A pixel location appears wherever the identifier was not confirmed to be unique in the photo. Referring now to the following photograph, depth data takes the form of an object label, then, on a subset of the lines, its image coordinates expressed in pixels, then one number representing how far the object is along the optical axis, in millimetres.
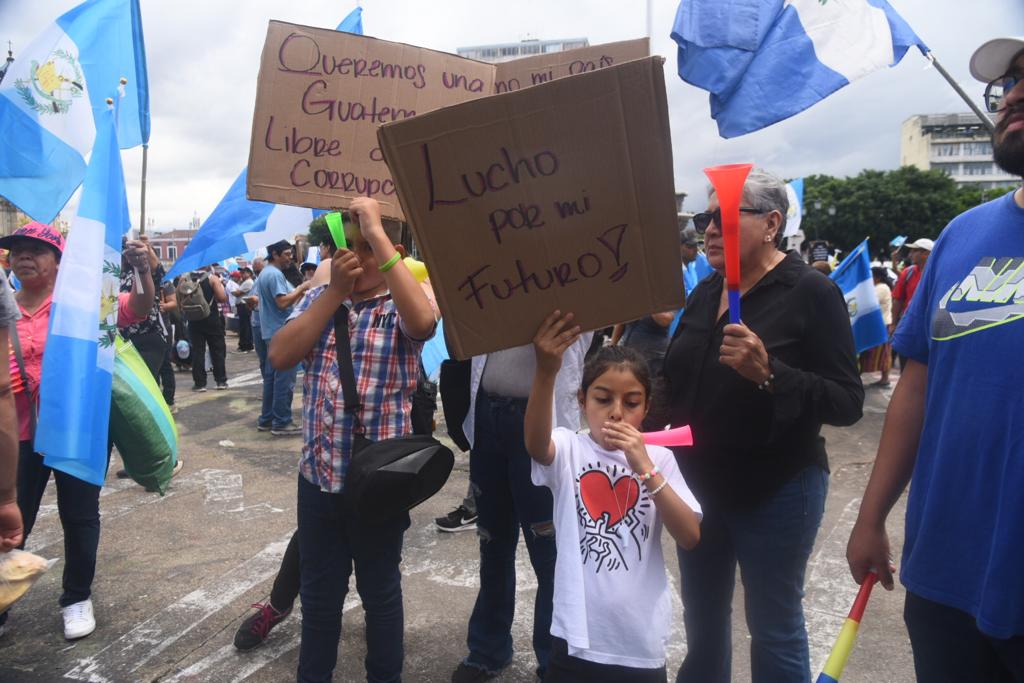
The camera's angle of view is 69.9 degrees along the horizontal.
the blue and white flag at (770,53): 3678
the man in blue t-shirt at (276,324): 7176
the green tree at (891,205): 56281
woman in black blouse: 2094
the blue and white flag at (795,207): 6605
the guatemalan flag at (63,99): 3467
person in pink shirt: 3090
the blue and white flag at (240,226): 3877
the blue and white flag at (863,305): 7016
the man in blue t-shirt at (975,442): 1369
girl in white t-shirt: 1893
